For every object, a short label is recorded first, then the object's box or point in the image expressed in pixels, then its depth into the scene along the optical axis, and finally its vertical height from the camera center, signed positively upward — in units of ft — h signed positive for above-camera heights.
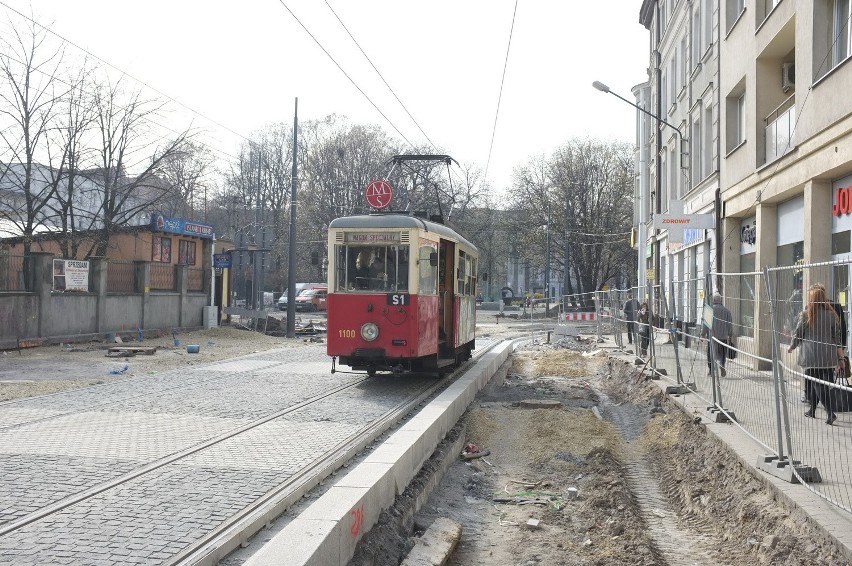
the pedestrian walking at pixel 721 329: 29.81 -1.10
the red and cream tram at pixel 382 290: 43.45 +0.34
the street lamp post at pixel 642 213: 113.39 +11.72
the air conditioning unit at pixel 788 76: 51.42 +13.95
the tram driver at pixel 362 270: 44.53 +1.37
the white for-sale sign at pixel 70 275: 71.98 +1.64
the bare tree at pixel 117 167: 91.35 +14.55
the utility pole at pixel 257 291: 115.85 +0.58
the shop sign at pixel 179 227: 92.73 +7.91
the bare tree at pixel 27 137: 80.48 +15.48
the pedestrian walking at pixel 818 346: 19.31 -1.10
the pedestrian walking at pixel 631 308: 71.05 -0.83
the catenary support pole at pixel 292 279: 94.17 +1.88
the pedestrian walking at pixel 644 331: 54.39 -2.16
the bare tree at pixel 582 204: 187.83 +21.33
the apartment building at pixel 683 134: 71.05 +17.49
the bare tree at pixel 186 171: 98.31 +16.02
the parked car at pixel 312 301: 173.58 -1.14
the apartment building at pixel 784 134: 41.19 +9.65
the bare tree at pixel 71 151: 86.17 +15.14
